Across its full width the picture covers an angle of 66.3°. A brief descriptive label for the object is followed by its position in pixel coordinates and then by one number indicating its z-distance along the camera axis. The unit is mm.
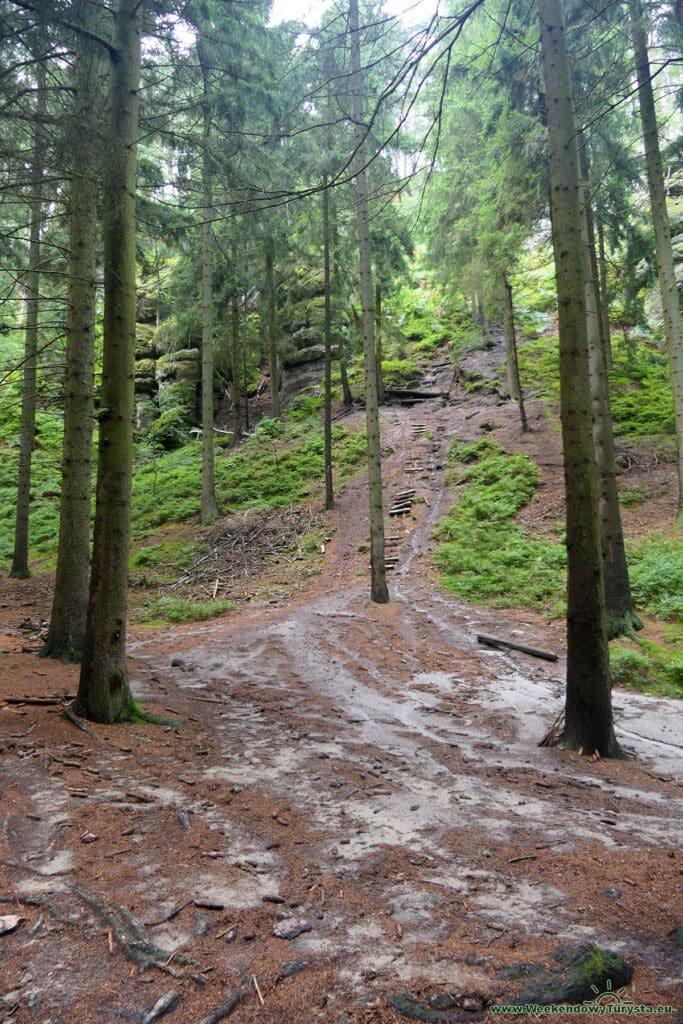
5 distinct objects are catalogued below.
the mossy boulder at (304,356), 28672
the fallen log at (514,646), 8455
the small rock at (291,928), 2352
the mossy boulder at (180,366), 26969
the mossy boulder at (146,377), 26852
